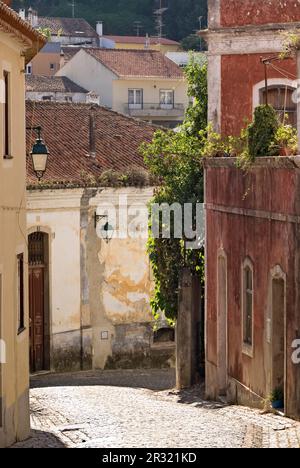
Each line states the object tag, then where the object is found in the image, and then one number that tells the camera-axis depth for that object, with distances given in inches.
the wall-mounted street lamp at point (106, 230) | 1101.7
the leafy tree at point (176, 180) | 965.2
